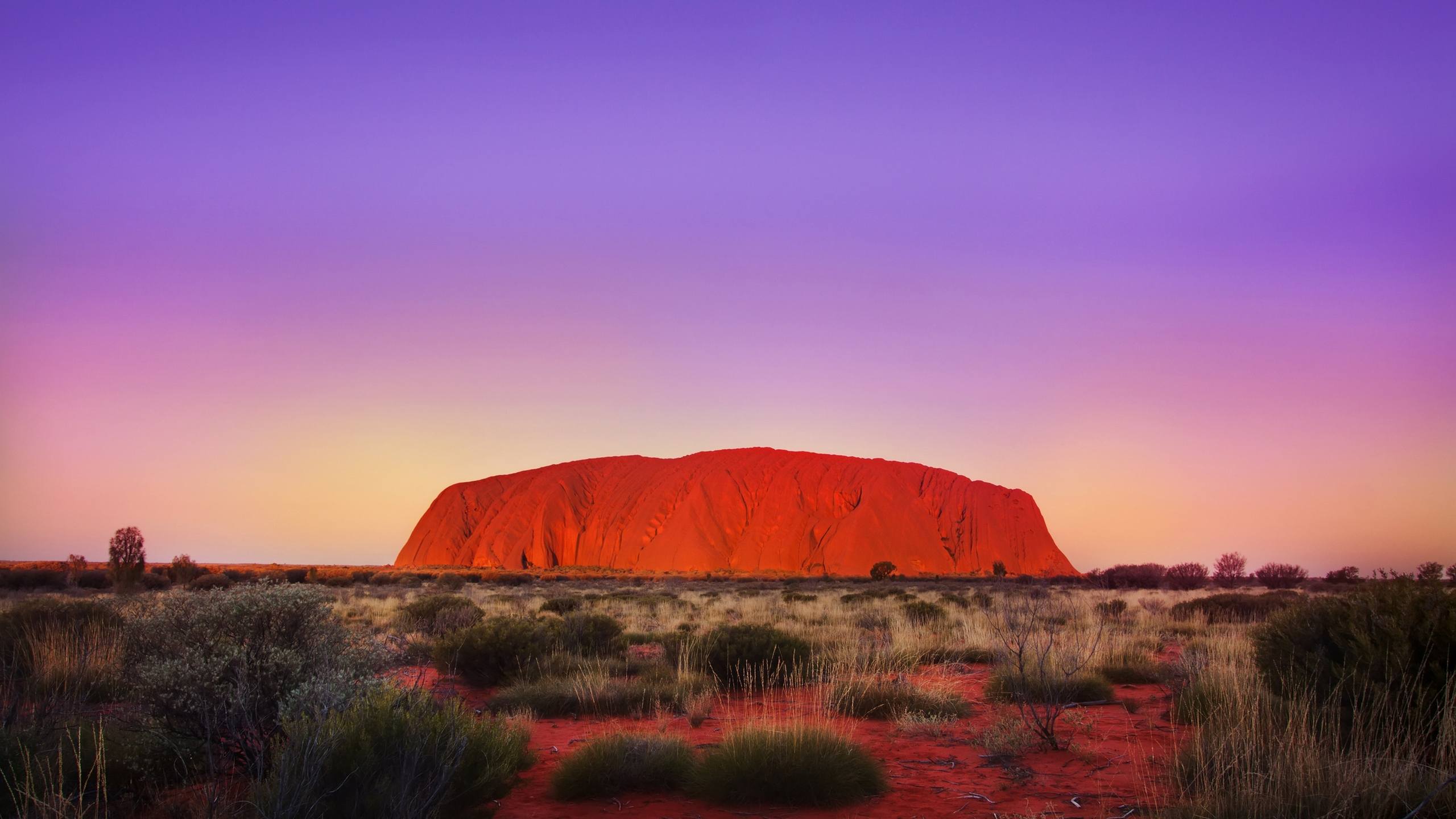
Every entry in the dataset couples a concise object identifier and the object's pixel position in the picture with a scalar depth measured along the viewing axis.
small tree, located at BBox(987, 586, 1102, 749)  6.54
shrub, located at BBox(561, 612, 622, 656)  11.54
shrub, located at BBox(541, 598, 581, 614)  18.36
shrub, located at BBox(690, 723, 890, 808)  5.21
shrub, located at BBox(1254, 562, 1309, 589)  35.02
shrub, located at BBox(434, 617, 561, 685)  9.92
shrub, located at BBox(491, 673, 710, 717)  8.16
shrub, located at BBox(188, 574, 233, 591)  27.02
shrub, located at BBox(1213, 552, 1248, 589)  39.19
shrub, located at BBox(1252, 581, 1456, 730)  5.04
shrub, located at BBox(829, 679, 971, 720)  7.80
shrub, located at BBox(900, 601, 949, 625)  16.23
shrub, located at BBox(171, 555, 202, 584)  32.81
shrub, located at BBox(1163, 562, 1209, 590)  36.28
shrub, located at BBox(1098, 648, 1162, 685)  9.80
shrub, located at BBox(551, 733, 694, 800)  5.43
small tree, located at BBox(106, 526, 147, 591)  32.03
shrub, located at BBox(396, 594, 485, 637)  13.95
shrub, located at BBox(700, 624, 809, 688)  9.54
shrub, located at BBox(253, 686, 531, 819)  3.81
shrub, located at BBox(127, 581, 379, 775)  4.89
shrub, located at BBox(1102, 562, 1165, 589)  38.25
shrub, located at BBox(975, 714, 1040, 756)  6.13
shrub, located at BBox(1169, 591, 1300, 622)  16.14
